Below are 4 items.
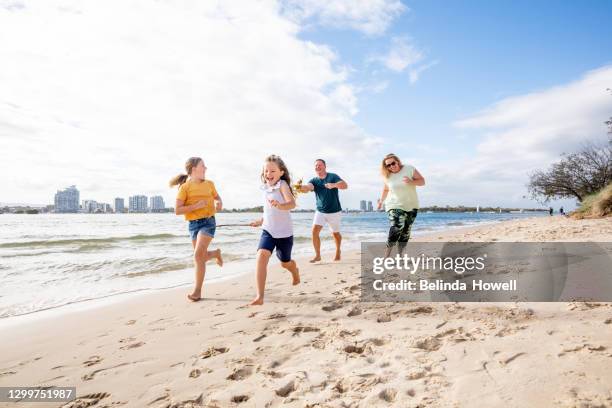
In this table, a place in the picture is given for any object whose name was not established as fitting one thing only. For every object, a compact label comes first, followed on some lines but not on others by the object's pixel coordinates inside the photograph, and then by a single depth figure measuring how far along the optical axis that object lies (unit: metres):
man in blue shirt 7.44
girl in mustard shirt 4.95
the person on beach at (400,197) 5.95
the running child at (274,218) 4.34
